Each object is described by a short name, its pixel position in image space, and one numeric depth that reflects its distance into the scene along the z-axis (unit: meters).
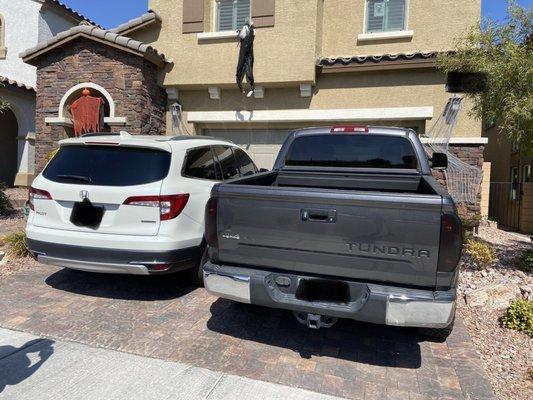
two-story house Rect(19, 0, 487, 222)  8.72
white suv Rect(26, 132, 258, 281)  4.21
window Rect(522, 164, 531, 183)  12.60
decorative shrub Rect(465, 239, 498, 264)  5.98
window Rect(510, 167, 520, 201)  12.50
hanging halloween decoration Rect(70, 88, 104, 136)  9.27
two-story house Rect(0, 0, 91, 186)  13.93
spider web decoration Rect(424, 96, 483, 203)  8.28
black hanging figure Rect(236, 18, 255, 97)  8.79
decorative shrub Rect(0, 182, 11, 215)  9.56
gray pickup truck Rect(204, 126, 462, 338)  2.89
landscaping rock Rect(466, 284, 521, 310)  4.57
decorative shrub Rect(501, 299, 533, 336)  4.07
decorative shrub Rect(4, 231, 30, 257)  6.06
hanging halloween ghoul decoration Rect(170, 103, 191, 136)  9.91
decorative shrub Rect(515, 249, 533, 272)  5.58
